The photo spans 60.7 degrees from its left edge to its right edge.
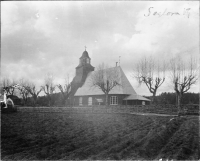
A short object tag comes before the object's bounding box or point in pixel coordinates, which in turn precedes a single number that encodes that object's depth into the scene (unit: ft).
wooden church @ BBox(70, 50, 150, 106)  92.89
